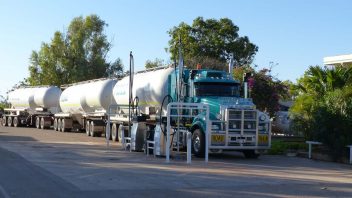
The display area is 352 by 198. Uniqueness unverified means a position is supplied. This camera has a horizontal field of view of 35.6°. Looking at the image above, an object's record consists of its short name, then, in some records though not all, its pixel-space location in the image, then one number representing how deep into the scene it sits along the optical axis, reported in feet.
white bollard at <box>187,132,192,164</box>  58.34
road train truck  64.49
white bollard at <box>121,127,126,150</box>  78.02
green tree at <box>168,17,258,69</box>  169.17
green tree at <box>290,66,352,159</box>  65.00
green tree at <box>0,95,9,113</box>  281.99
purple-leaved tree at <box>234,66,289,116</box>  100.07
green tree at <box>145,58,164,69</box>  224.61
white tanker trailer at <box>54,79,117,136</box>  108.06
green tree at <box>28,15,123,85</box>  212.64
